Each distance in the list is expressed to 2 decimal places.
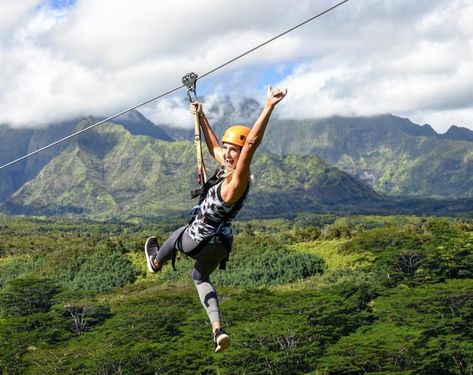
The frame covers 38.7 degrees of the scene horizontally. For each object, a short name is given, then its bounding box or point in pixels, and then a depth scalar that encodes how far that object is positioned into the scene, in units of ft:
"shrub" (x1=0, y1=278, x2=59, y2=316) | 219.20
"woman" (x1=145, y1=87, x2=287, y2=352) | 19.97
